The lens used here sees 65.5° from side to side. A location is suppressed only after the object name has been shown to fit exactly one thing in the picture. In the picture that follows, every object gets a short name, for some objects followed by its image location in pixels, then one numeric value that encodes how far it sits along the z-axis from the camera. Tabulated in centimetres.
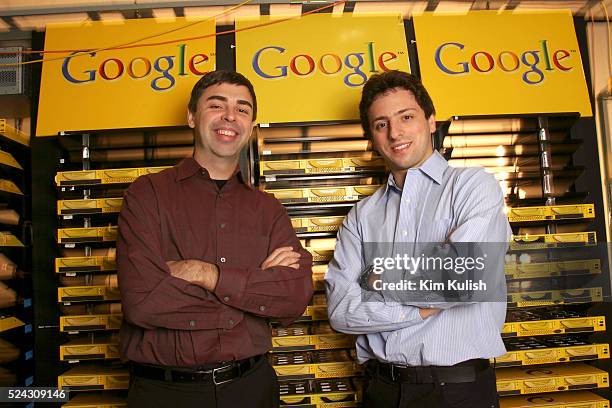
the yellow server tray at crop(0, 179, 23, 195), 250
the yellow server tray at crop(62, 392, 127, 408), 233
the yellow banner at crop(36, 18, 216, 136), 265
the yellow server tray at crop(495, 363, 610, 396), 236
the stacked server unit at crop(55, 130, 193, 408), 237
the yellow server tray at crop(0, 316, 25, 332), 244
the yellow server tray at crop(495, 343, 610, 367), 238
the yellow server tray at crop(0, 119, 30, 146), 252
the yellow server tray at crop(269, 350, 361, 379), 233
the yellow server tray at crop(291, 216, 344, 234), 244
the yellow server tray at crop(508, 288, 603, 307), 242
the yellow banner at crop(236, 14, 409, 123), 266
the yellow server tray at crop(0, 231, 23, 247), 246
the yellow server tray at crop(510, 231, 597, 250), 245
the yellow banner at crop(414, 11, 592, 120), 271
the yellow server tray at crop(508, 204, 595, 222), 246
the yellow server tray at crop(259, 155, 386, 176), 246
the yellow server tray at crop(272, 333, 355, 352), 237
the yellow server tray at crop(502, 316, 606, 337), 239
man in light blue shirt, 165
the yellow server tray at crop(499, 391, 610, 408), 238
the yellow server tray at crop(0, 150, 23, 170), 249
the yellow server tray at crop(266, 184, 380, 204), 246
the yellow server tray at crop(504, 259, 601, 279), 242
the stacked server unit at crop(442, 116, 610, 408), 239
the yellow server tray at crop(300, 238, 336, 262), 245
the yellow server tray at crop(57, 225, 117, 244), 243
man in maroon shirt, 165
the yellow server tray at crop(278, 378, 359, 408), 229
